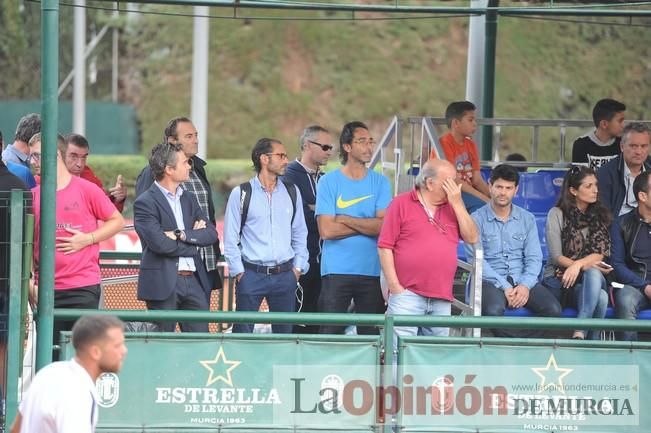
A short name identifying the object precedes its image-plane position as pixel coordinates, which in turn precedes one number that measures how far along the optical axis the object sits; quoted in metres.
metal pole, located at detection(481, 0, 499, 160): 31.39
